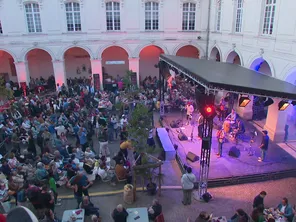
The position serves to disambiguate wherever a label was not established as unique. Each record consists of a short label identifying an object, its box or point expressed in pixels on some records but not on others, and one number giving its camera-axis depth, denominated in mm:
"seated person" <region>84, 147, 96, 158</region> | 11062
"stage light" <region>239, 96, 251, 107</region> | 11323
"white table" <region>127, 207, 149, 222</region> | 7445
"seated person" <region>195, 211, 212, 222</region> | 6812
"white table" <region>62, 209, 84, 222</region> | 7560
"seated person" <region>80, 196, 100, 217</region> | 7890
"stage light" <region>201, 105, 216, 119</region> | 8344
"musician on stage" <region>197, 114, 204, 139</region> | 13588
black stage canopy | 8227
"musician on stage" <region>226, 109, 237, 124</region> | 13516
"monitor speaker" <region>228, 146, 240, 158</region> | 11984
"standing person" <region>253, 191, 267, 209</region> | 7875
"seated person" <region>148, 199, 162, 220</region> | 7672
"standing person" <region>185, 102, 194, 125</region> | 15836
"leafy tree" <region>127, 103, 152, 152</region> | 10086
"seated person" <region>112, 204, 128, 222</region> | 7215
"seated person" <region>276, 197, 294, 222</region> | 7469
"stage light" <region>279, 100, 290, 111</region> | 10745
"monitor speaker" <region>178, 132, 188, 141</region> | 13844
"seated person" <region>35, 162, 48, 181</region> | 9398
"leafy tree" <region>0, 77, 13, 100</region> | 17547
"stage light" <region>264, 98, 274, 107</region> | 11430
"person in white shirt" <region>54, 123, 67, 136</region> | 12992
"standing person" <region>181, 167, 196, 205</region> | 8688
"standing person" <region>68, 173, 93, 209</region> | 8376
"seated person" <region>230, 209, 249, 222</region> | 6790
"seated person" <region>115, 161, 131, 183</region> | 9963
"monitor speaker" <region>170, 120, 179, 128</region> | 15578
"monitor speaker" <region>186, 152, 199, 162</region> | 11586
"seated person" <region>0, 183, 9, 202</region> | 8284
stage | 10445
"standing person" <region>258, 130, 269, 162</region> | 11094
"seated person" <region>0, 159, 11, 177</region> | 9469
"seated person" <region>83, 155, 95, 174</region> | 10059
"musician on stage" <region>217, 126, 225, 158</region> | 11812
